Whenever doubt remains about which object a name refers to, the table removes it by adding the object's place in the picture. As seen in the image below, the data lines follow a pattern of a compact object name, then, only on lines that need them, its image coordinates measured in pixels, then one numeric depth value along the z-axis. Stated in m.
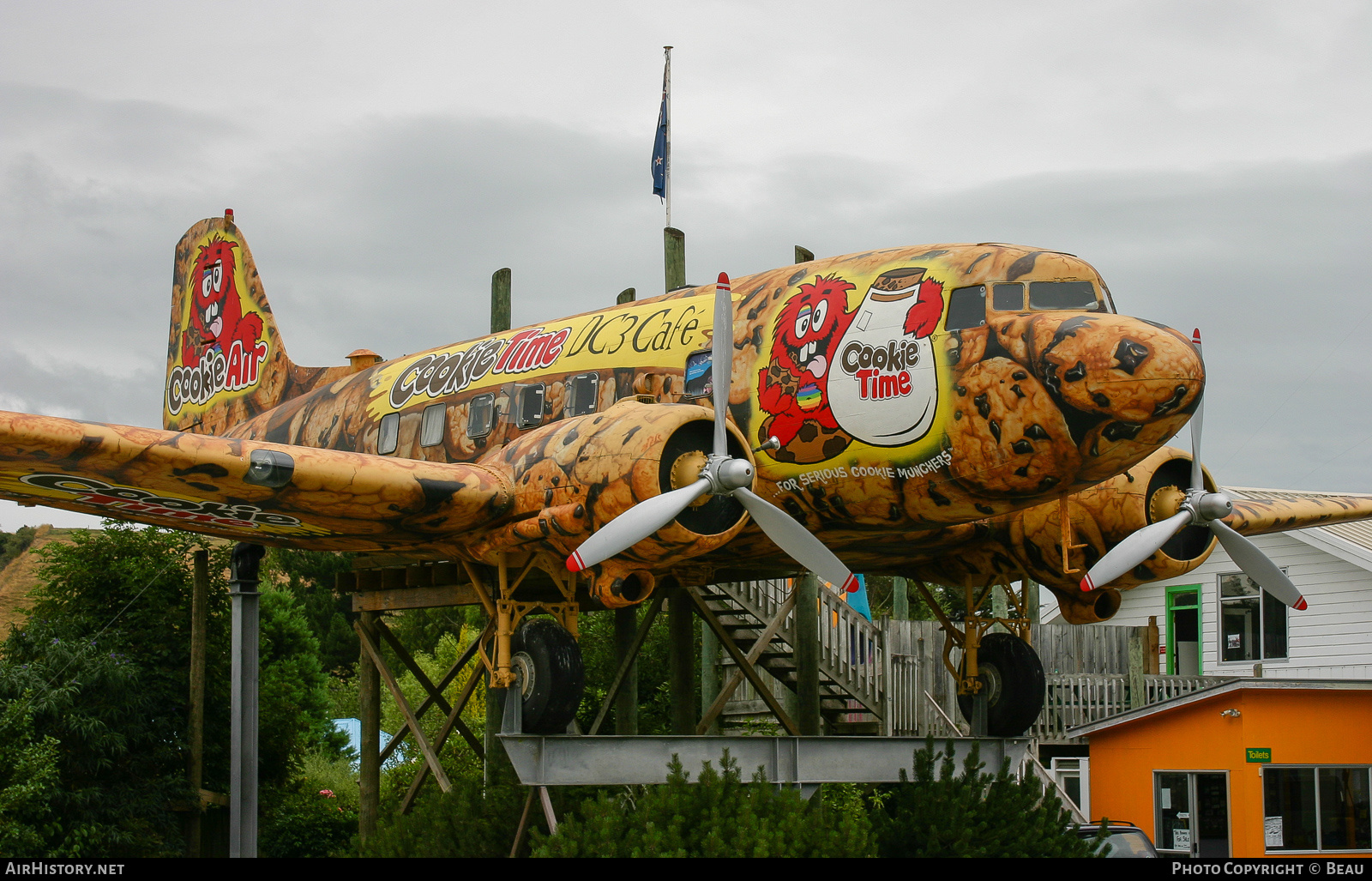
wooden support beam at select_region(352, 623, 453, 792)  16.20
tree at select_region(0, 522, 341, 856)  18.95
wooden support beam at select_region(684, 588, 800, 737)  16.91
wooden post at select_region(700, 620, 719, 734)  20.95
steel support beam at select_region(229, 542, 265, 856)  19.03
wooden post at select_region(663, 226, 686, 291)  18.47
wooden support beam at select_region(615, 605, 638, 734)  19.30
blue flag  21.98
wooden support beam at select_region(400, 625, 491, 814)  16.36
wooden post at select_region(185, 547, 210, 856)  20.94
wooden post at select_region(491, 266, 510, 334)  19.64
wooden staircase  18.97
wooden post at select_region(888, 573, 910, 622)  26.42
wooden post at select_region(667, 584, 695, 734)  17.95
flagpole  21.05
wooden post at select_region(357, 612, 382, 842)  18.62
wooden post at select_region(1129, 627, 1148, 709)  21.73
